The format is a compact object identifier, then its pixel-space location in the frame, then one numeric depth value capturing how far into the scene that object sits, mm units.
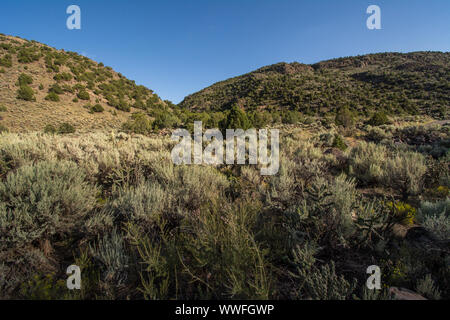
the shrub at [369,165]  4504
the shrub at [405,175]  3699
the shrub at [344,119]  19656
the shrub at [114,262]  1777
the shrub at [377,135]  11773
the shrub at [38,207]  2026
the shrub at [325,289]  1494
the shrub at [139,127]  17016
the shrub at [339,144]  8875
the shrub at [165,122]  20094
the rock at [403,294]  1525
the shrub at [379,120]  18406
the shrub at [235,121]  17500
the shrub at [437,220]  2059
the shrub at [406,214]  2725
